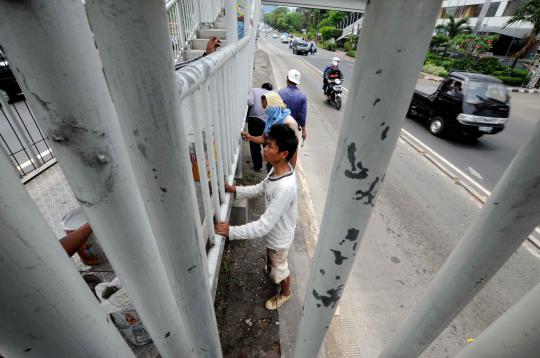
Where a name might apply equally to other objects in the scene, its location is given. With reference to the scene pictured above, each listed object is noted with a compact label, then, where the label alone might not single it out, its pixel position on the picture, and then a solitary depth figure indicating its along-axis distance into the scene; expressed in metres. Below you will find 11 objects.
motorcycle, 8.58
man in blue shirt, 4.29
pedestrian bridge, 0.38
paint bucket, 1.64
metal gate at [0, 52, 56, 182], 2.73
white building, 23.49
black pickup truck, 6.16
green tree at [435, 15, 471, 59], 19.47
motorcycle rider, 9.03
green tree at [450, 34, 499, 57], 17.27
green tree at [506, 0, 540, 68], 14.74
